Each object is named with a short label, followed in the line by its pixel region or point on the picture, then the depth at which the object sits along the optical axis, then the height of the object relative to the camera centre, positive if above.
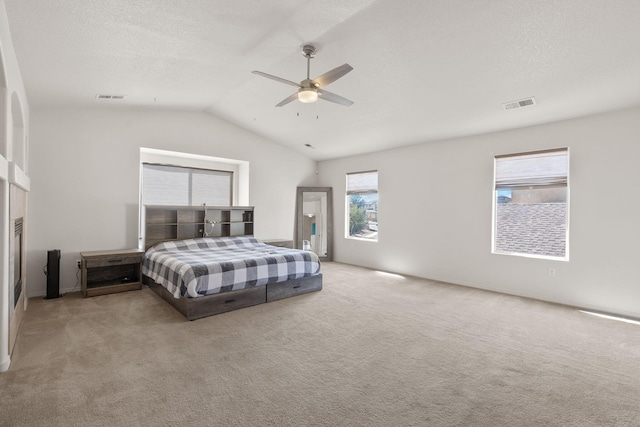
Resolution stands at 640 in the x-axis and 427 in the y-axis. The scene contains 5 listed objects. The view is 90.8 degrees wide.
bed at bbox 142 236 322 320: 3.62 -0.83
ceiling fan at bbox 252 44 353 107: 2.83 +1.22
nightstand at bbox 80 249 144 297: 4.38 -0.96
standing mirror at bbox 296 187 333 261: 7.45 -0.21
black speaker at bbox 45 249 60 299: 4.25 -0.89
